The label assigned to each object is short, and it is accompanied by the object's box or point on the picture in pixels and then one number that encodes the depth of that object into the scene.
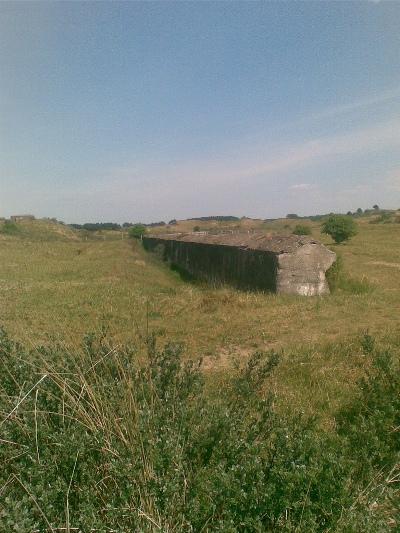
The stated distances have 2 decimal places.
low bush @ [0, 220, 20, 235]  43.37
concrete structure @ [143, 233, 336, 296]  11.00
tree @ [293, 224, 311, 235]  31.33
